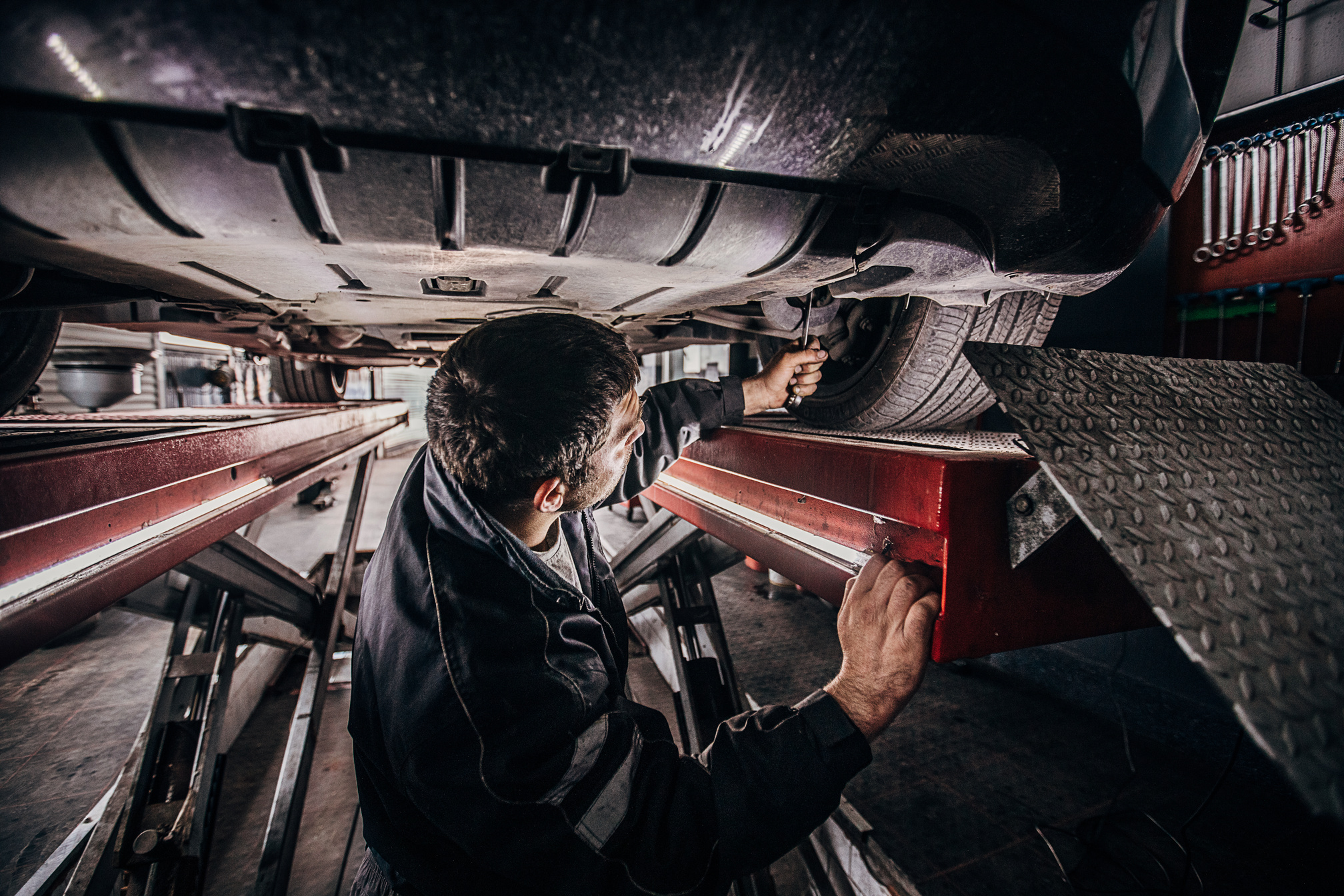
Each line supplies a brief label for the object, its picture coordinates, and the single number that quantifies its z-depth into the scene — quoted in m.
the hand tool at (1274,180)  1.66
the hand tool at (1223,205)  1.77
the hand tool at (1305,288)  1.55
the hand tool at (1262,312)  1.66
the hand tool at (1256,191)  1.70
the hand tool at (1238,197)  1.73
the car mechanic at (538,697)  0.68
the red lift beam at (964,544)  0.70
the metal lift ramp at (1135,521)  0.55
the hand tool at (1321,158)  1.56
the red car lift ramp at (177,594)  0.68
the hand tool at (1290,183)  1.62
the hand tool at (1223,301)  1.76
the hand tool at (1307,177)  1.58
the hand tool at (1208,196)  1.82
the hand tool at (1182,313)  1.87
